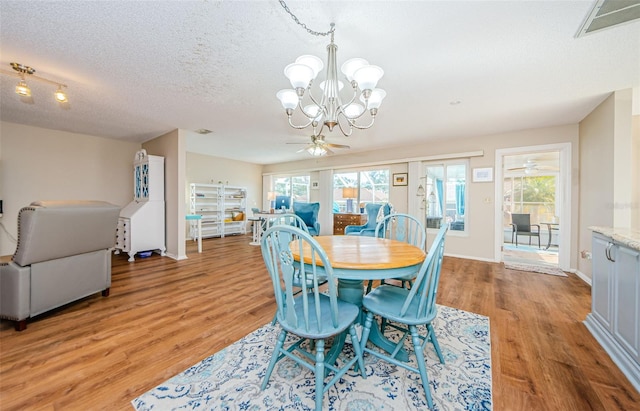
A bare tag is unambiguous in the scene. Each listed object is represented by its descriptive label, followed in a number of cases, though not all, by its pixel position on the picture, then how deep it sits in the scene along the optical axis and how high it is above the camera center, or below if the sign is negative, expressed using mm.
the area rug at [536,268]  3616 -1041
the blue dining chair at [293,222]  1867 -205
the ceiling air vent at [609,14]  1467 +1231
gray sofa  1919 -501
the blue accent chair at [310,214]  5147 -243
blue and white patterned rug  1265 -1064
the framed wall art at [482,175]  4282 +520
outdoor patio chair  5857 -547
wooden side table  5990 -446
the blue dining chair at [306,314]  1181 -632
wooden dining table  1350 -348
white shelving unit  6477 -140
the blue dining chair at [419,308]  1290 -636
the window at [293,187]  7649 +535
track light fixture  2260 +1272
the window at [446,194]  4691 +193
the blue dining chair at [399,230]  2278 -303
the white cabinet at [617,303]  1441 -692
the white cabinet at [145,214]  4211 -212
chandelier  1585 +868
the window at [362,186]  6064 +448
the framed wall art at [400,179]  5340 +550
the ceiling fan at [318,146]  3253 +837
